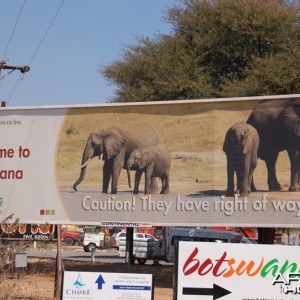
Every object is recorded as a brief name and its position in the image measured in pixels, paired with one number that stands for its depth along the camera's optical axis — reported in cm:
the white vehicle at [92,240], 5088
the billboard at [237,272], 927
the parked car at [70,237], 6212
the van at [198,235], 3425
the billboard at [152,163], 1747
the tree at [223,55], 2292
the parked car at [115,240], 5136
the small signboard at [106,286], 1031
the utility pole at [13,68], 3294
